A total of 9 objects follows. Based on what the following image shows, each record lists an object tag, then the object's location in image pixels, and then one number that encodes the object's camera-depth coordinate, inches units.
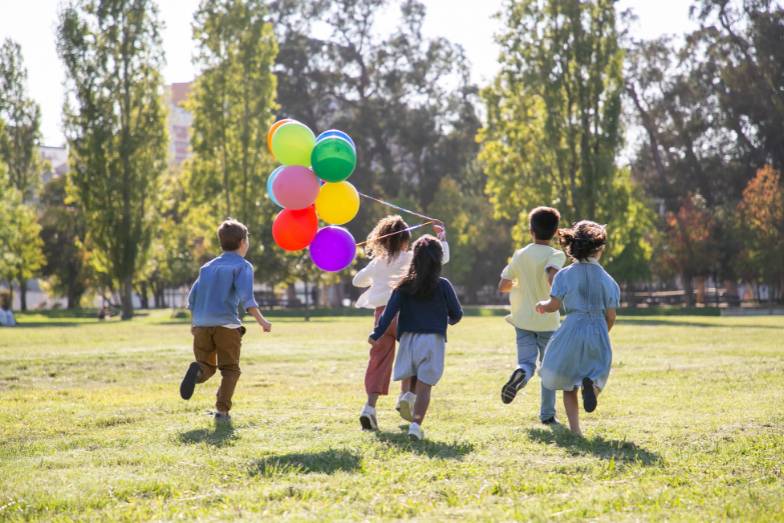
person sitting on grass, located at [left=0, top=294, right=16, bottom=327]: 1314.0
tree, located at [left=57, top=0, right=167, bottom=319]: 1619.1
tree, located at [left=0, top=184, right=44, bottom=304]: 1596.9
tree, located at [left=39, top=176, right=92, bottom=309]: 2151.8
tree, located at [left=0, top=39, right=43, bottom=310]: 2153.1
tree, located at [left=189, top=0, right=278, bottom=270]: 1596.9
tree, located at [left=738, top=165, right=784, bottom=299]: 1737.2
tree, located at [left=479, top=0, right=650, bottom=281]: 1510.8
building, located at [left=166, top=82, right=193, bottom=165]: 4156.0
